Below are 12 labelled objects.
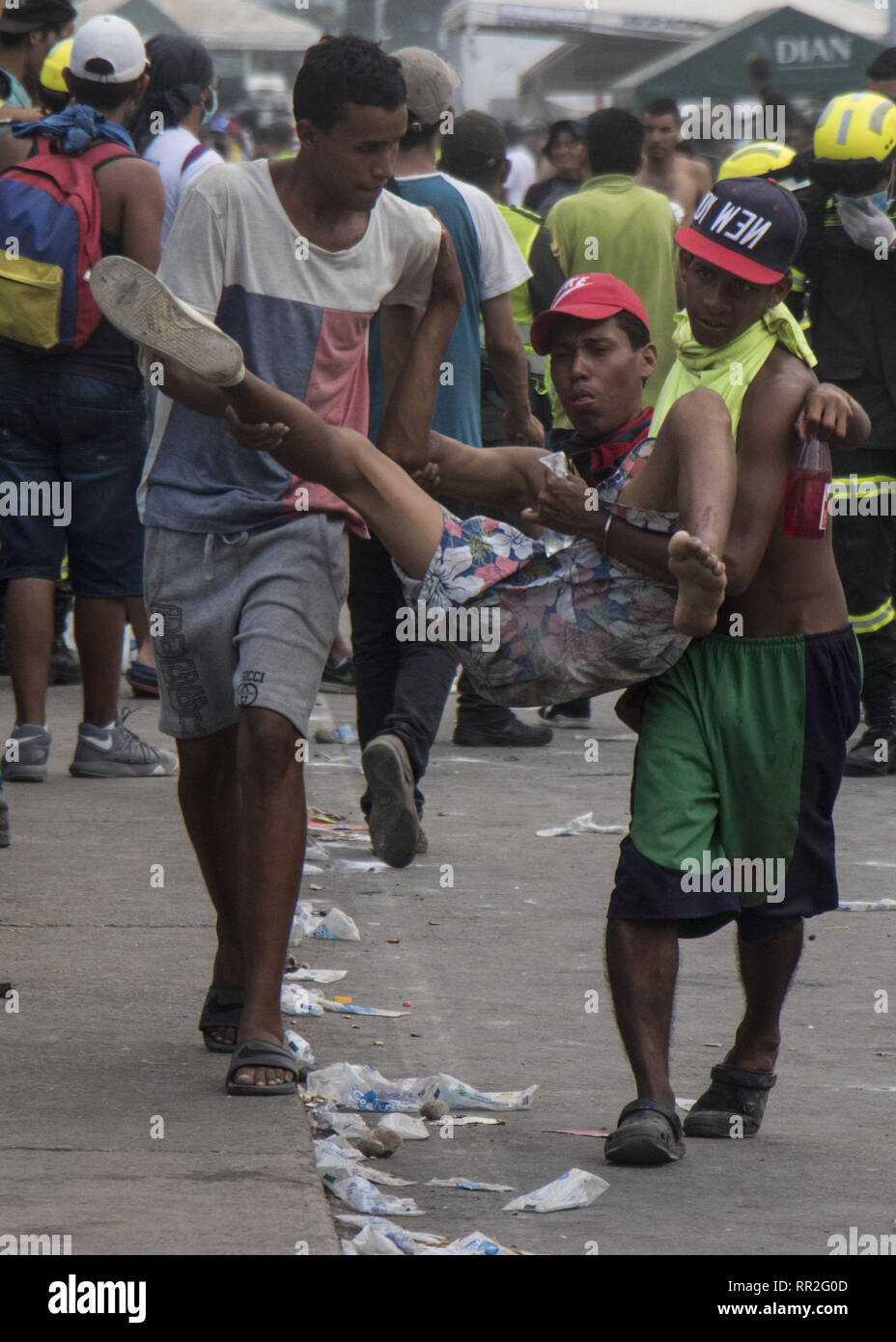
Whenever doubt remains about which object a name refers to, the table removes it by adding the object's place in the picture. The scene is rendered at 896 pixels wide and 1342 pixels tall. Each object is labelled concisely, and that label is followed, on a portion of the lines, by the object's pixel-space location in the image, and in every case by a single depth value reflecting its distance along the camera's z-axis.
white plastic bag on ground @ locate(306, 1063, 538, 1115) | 7.73
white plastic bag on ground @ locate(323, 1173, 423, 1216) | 6.59
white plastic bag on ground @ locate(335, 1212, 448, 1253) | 6.19
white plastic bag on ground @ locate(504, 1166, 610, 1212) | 6.73
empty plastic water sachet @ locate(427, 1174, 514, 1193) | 6.91
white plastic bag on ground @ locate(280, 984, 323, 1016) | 8.86
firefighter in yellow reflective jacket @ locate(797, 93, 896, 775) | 14.00
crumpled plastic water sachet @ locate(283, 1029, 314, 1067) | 8.10
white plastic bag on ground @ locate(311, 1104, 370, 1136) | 7.35
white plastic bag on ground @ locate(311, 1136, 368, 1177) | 6.87
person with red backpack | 12.80
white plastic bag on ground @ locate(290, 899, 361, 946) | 10.17
